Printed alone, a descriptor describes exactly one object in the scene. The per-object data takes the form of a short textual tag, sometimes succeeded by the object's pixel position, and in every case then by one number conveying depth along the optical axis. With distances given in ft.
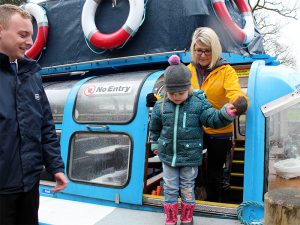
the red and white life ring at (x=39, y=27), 16.97
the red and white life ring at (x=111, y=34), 13.65
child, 8.84
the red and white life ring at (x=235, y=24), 13.87
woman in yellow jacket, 9.52
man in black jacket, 6.23
